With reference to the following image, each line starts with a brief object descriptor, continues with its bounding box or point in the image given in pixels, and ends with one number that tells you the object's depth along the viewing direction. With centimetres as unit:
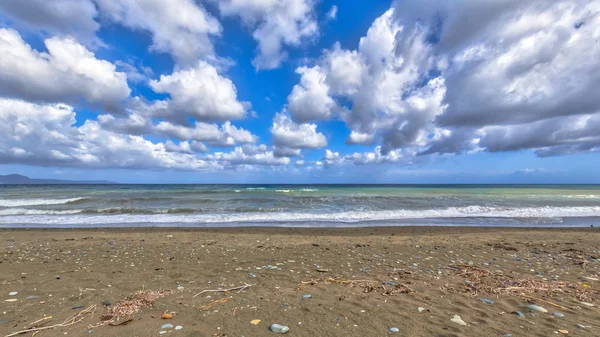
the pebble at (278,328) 316
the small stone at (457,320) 330
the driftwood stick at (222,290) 440
